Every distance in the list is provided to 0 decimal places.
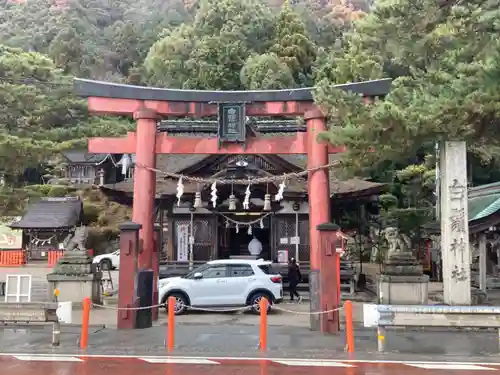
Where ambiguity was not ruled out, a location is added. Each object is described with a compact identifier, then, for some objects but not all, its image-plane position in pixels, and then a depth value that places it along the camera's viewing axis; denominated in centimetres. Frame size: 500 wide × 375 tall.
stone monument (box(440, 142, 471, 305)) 1274
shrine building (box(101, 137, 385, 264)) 2355
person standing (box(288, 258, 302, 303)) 2006
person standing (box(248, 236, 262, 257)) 2542
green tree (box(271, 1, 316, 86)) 5069
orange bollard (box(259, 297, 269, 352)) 1030
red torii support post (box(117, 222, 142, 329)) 1293
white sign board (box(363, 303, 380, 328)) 1007
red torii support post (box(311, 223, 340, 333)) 1241
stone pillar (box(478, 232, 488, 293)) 1852
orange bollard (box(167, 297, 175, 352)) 1052
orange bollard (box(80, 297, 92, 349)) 1064
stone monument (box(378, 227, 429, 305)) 1612
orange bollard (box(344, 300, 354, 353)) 1011
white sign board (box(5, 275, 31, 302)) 1428
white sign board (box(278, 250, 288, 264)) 2419
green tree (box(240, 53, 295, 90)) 4384
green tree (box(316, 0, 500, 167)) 1026
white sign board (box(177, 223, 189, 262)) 2458
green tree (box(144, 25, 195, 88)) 5097
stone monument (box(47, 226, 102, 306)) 1841
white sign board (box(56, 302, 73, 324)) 1075
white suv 1681
